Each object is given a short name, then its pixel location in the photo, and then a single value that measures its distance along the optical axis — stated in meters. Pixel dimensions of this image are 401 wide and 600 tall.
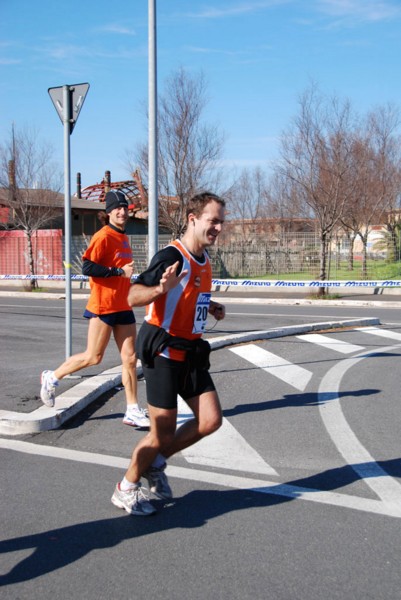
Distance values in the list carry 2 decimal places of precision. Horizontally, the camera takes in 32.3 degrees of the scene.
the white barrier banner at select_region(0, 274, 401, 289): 23.47
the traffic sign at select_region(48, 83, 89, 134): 7.85
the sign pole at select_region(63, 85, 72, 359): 7.88
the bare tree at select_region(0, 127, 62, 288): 29.48
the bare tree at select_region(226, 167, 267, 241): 62.38
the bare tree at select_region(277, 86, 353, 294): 23.27
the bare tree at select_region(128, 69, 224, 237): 26.86
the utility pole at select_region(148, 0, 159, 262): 9.42
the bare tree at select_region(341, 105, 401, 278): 34.22
